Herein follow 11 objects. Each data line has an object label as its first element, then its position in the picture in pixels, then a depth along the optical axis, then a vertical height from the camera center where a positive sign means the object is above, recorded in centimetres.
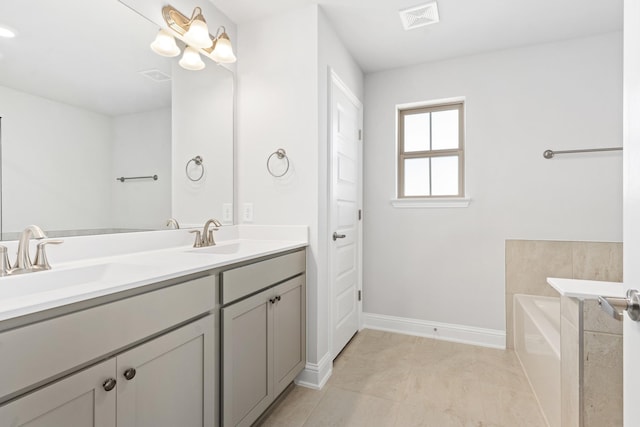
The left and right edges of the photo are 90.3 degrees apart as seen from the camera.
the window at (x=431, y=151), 281 +57
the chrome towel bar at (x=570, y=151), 229 +47
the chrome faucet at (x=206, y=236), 188 -13
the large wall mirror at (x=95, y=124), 119 +42
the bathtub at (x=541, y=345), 159 -79
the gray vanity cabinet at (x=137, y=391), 76 -50
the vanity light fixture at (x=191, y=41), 173 +101
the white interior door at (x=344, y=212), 228 +2
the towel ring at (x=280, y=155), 208 +39
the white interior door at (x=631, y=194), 60 +4
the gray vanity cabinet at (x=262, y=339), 136 -62
